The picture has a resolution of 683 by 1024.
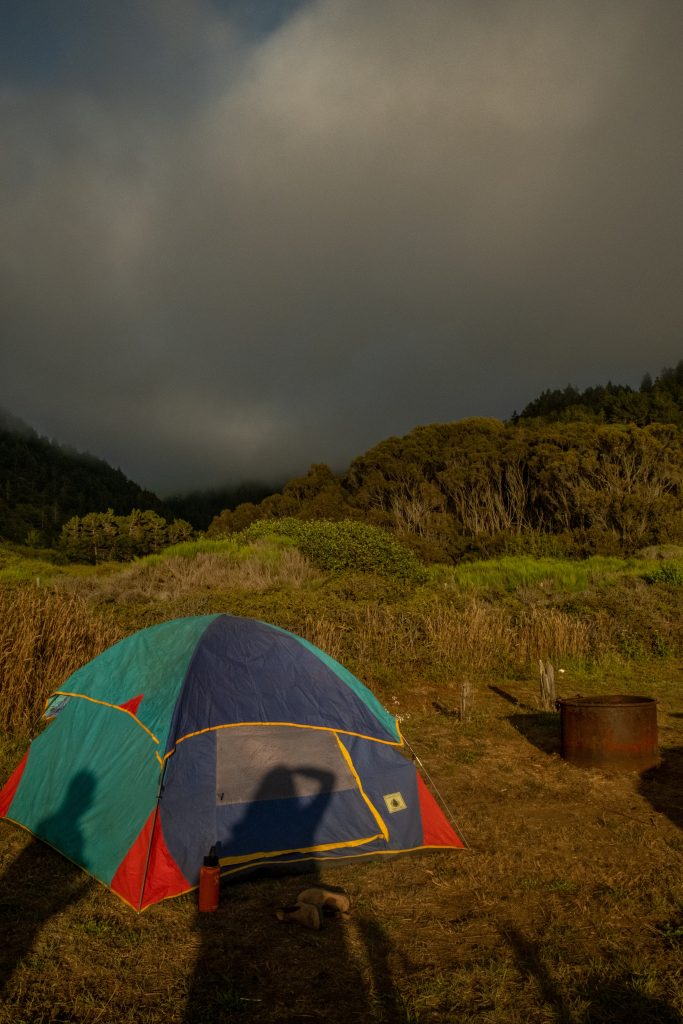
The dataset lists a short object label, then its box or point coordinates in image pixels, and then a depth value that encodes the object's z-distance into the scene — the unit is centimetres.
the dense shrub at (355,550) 2300
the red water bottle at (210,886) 438
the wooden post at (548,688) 1083
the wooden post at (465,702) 988
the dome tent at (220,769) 482
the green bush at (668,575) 1912
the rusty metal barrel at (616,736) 750
